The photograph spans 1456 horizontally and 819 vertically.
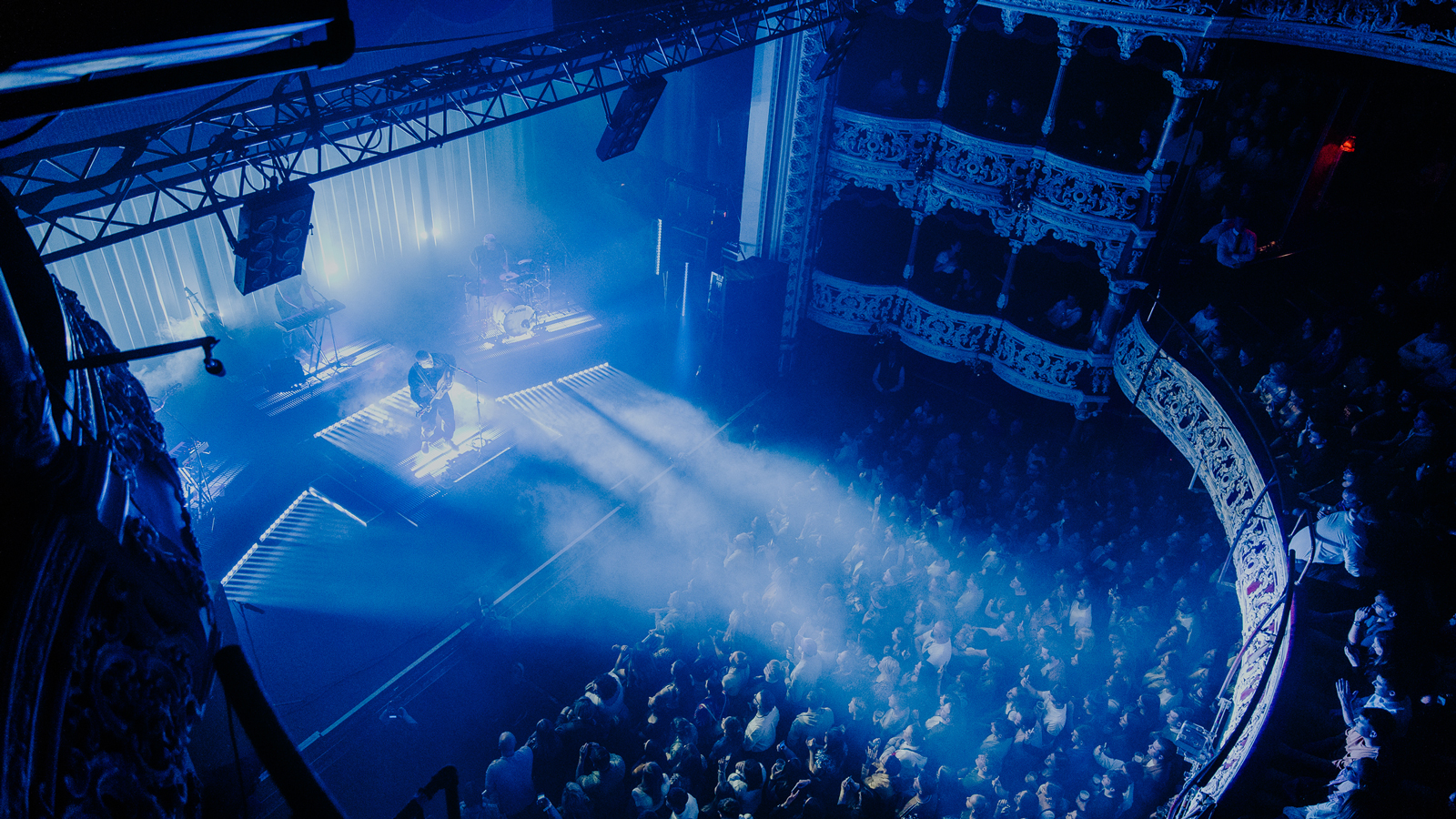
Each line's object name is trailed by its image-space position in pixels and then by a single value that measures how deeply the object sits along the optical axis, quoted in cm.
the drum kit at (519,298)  1620
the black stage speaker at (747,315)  1344
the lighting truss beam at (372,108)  577
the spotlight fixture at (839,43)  1129
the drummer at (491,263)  1690
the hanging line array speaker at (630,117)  846
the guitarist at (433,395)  1198
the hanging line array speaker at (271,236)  636
